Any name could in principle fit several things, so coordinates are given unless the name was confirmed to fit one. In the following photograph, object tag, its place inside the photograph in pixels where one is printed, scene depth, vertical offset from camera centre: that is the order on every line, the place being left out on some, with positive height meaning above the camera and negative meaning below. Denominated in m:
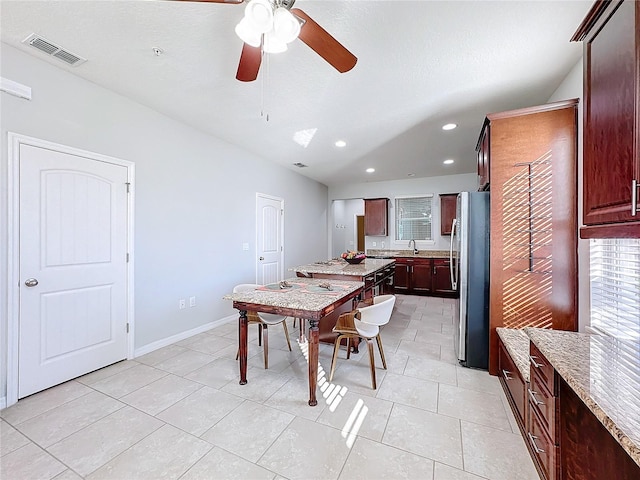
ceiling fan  1.29 +1.10
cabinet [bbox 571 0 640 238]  1.04 +0.52
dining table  2.05 -0.51
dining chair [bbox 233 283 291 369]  2.66 -0.83
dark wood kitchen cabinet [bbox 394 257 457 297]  5.84 -0.83
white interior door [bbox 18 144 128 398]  2.21 -0.27
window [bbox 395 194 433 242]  6.50 +0.52
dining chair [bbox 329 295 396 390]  2.29 -0.77
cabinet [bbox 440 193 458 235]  6.09 +0.65
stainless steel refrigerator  2.61 -0.38
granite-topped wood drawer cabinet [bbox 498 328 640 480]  0.88 -0.65
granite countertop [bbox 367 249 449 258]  6.12 -0.34
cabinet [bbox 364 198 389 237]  6.73 +0.56
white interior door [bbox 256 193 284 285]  4.82 -0.02
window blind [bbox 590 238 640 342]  1.52 -0.29
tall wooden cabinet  2.26 +0.19
